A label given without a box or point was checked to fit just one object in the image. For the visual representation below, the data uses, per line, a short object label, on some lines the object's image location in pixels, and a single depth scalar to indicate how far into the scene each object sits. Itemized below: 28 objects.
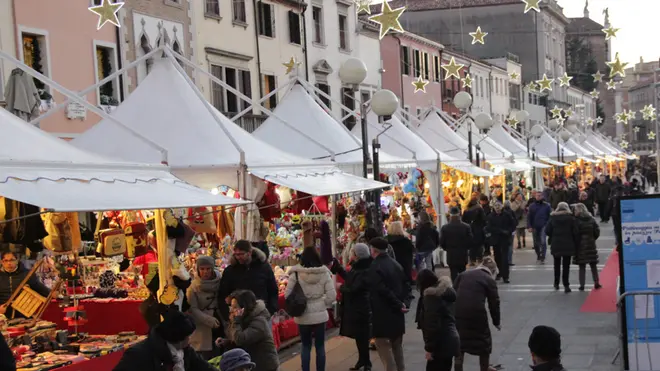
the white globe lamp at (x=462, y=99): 22.94
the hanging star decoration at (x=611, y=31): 23.33
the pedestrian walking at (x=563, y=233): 15.66
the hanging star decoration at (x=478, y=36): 24.74
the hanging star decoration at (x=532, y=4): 17.31
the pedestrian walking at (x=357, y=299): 9.78
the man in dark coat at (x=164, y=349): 5.75
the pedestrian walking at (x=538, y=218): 20.92
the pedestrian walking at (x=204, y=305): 9.16
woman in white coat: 9.88
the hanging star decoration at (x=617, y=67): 24.86
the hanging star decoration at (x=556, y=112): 41.06
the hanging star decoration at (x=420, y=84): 26.53
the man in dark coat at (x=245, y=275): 9.10
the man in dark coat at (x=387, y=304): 9.52
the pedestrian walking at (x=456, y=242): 15.39
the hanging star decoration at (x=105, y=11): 12.92
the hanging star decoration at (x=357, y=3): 37.47
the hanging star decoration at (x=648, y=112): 46.33
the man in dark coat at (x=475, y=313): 9.09
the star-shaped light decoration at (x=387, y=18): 16.33
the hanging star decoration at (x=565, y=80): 35.19
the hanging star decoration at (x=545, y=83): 32.28
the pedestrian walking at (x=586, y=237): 15.70
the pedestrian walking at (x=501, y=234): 17.77
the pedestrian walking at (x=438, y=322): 8.55
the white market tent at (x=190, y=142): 10.75
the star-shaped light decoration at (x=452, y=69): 25.98
